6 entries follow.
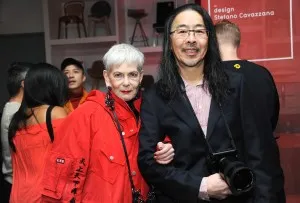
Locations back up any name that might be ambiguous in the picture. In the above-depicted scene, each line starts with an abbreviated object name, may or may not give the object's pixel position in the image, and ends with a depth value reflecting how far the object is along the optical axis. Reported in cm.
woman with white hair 194
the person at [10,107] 318
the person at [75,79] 373
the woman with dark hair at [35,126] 251
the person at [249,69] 244
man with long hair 174
